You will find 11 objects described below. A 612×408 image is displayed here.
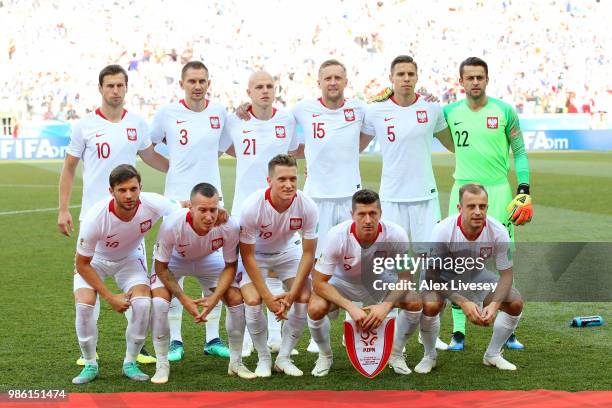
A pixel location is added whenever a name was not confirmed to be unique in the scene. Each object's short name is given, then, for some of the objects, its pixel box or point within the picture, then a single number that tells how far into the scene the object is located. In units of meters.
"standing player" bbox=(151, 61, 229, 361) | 12.71
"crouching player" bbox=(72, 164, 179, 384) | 10.67
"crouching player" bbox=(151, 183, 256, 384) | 10.96
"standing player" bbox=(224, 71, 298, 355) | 12.89
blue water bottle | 13.62
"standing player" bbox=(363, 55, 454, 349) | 12.89
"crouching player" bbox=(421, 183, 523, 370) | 11.04
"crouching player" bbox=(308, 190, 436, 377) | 10.84
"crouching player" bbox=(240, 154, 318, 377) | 11.09
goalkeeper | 12.63
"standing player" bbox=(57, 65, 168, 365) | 12.19
